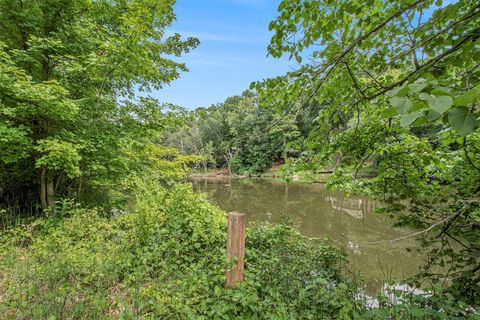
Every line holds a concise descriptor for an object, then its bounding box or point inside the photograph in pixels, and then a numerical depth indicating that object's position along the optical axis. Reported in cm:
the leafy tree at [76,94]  315
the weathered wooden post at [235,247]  215
